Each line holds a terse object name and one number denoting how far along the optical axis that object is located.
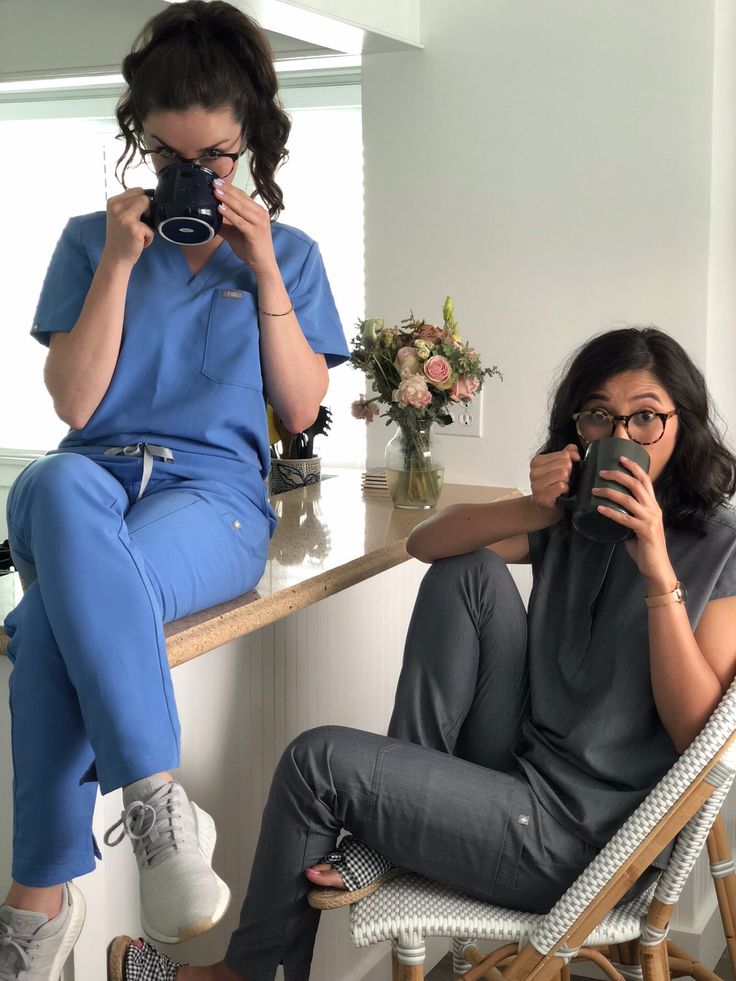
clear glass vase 2.28
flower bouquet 2.18
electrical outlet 2.40
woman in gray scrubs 1.37
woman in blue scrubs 1.14
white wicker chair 1.29
